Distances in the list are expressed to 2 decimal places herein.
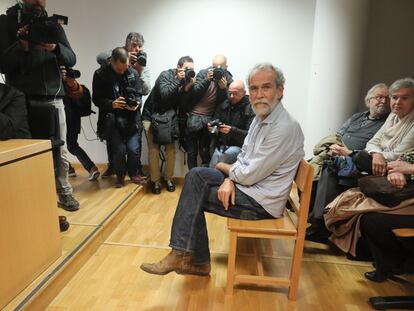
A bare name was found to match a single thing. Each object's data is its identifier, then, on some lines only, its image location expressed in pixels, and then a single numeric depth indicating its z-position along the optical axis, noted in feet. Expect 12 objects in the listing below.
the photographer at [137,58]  8.54
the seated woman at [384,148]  5.81
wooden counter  4.08
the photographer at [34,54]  5.41
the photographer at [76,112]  8.12
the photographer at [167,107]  9.04
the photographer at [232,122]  8.34
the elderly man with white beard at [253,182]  4.71
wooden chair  4.62
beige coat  5.21
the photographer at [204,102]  8.86
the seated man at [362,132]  7.19
